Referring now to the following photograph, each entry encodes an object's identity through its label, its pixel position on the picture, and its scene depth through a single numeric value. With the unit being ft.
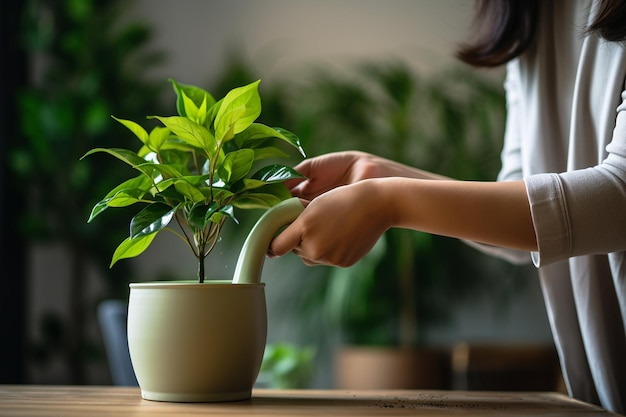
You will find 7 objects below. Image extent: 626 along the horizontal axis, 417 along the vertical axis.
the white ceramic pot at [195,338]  4.14
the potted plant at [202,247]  4.15
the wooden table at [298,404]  3.91
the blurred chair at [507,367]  11.09
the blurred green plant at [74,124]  12.09
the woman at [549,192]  4.07
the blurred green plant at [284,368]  9.60
